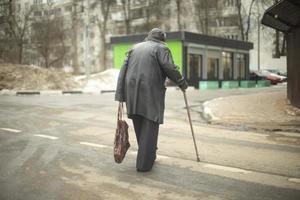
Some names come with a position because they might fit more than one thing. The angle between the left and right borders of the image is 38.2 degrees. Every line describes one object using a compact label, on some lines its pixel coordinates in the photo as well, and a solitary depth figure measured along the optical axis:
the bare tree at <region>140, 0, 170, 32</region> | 51.97
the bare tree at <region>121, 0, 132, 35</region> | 55.19
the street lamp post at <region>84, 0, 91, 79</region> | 30.71
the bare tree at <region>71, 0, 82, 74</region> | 46.22
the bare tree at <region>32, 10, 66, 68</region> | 36.20
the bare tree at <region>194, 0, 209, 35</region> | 50.17
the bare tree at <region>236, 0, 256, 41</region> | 47.22
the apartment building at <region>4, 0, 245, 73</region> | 50.25
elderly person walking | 5.53
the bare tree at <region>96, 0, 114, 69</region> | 54.60
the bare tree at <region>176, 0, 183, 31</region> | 49.88
